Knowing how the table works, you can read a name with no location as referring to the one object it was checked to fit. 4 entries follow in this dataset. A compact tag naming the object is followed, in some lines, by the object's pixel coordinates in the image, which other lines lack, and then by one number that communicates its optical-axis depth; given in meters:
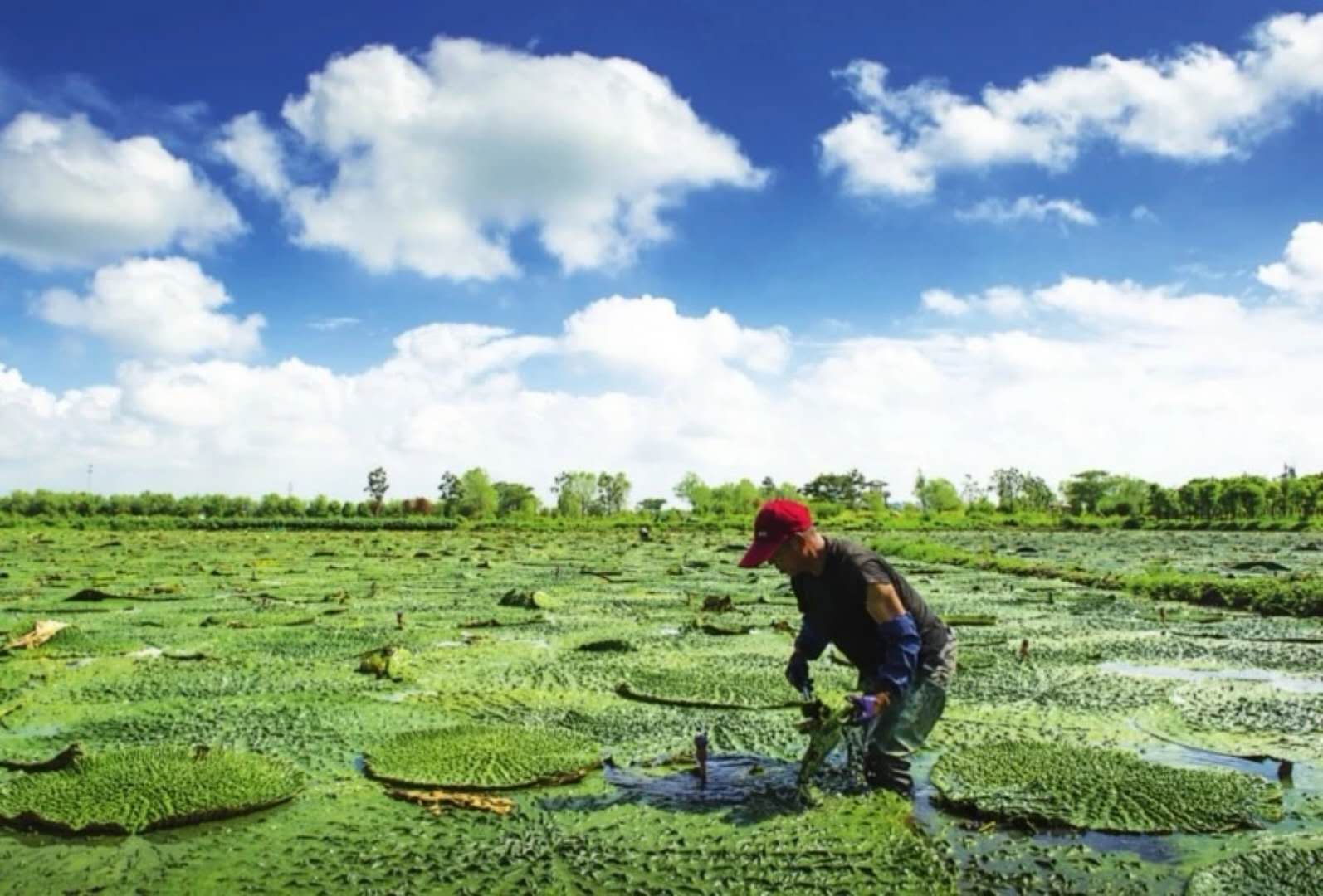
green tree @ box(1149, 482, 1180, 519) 60.28
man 3.69
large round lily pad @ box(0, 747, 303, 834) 3.52
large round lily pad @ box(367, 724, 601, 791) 4.00
